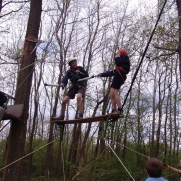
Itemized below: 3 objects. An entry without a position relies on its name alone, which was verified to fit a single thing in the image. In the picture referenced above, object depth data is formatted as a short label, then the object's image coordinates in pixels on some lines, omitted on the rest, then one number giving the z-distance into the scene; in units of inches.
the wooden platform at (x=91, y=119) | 164.6
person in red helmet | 172.9
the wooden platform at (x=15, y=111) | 219.1
